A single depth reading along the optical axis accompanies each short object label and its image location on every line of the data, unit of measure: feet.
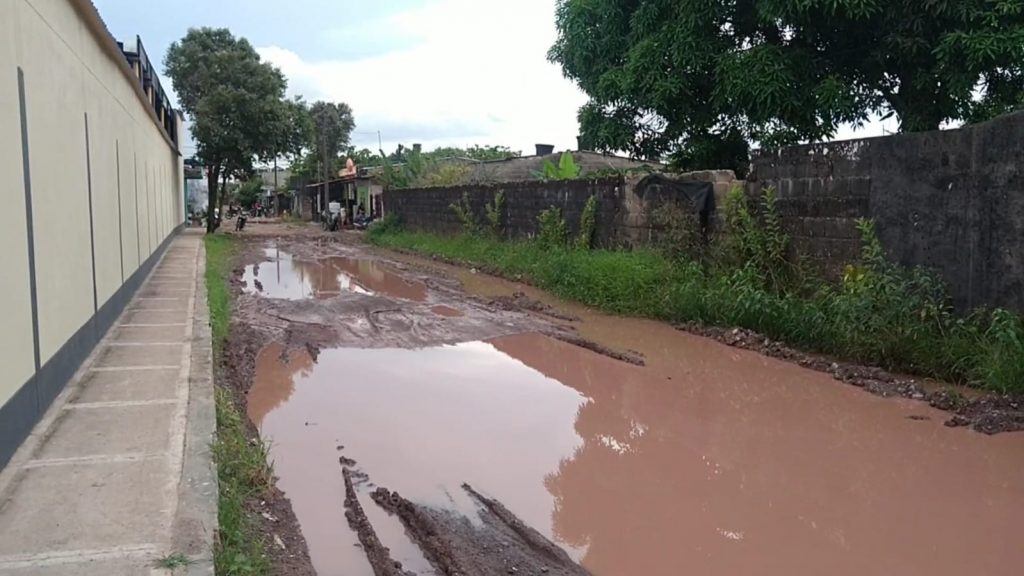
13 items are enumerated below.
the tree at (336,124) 199.41
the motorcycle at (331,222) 117.29
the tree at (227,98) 98.43
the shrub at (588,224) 47.65
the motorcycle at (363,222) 113.19
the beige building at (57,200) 15.34
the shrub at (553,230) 51.62
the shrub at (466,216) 68.23
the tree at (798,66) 36.68
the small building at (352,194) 123.44
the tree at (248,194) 210.59
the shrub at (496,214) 62.44
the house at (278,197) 199.21
